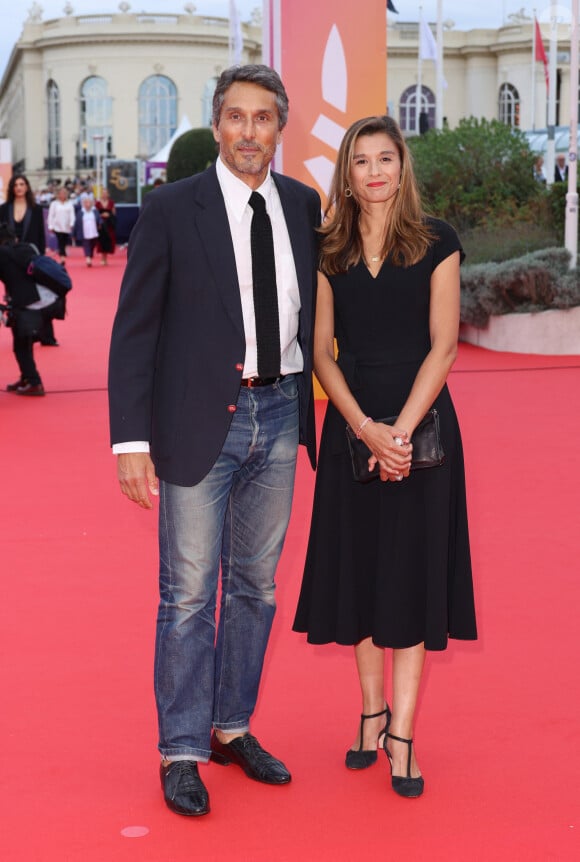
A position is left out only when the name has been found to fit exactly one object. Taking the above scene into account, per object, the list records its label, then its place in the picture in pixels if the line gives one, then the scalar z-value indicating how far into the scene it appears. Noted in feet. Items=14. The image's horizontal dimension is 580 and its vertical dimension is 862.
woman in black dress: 12.82
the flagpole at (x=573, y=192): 52.44
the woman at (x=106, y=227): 105.09
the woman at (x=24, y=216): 41.52
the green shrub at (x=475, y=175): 63.98
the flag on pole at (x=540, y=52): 109.92
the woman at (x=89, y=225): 97.96
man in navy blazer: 12.22
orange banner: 37.60
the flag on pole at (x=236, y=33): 106.83
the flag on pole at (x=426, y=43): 118.42
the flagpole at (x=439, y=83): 111.24
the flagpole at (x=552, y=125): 85.15
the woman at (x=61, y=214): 106.11
